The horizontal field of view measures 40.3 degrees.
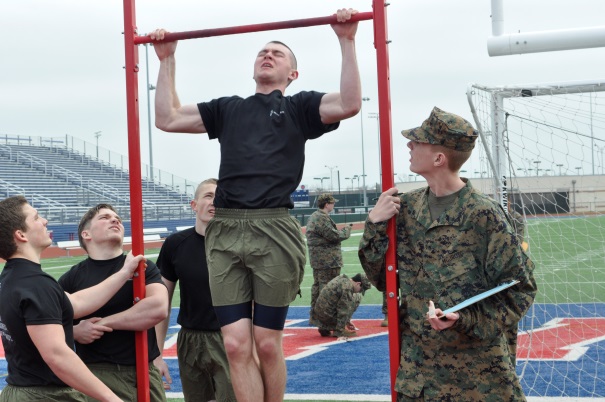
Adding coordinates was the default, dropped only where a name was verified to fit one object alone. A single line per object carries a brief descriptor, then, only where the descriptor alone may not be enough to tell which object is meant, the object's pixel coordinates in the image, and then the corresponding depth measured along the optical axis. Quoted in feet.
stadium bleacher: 115.03
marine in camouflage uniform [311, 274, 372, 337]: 31.81
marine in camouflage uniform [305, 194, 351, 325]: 35.50
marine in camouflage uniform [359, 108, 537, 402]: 10.65
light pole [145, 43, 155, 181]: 135.88
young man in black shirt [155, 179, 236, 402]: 15.35
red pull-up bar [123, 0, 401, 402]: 11.39
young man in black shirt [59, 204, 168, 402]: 12.82
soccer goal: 23.48
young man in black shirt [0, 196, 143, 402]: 10.45
